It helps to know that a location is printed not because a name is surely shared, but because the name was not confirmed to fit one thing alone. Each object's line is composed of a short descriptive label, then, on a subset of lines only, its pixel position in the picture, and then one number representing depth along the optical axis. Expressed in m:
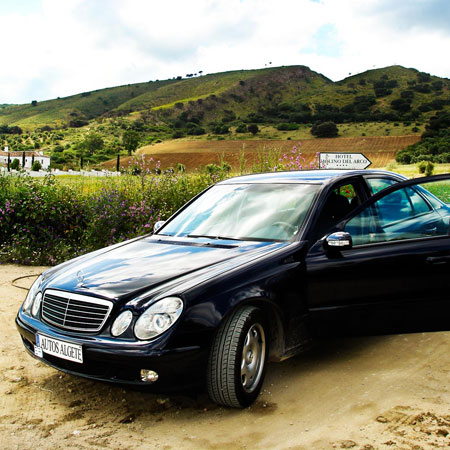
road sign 12.32
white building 104.07
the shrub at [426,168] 46.06
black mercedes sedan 3.42
